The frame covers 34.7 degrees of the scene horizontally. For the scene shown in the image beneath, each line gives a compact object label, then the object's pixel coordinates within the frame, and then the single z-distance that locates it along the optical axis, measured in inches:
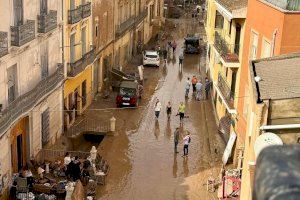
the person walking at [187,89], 1562.5
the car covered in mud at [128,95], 1444.4
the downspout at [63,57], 1127.0
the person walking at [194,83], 1625.7
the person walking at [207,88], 1562.5
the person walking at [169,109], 1361.0
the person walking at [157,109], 1325.0
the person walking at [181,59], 2009.1
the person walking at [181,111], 1309.1
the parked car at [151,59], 2043.6
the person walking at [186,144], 1056.8
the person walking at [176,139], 1091.0
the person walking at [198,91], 1534.0
